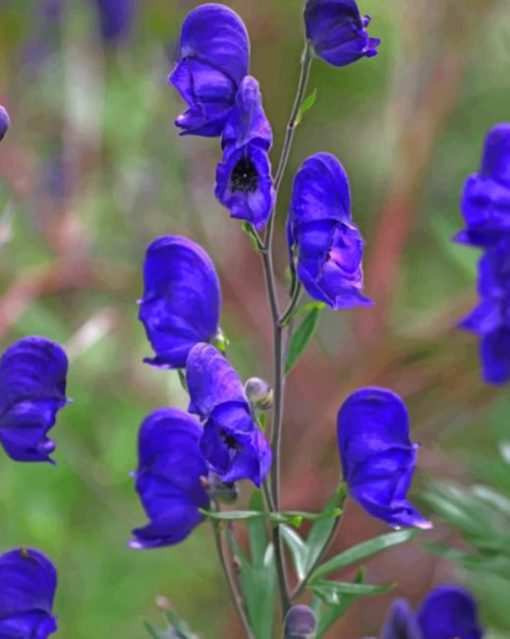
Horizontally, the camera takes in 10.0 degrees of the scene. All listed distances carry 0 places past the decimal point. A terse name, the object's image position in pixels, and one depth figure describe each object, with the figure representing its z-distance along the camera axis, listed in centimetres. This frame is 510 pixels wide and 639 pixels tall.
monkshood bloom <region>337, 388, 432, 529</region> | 72
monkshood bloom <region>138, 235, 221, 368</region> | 73
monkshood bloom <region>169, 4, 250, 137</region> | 70
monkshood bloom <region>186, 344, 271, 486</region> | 69
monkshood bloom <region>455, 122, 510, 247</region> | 80
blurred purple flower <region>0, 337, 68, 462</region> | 72
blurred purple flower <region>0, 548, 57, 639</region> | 71
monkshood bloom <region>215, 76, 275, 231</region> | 68
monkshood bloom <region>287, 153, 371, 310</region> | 70
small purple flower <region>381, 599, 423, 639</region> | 76
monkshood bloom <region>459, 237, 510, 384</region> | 80
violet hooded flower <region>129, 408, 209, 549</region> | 73
